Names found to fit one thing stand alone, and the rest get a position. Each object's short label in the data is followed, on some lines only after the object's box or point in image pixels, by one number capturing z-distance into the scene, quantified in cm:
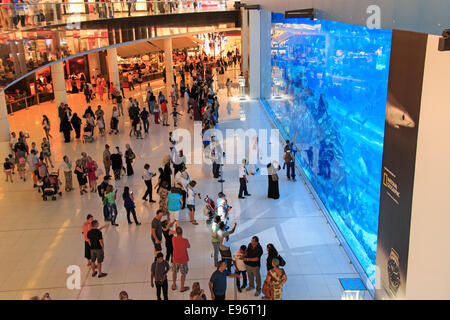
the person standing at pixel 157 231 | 925
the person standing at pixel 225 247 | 834
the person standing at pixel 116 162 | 1393
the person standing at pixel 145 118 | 1964
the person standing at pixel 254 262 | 806
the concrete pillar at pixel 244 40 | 2947
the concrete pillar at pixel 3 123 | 1827
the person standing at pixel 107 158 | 1409
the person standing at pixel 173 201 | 1041
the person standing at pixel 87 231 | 892
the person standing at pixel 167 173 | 1232
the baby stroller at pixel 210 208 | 1038
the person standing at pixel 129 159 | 1443
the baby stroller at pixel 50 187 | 1317
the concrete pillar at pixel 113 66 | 2795
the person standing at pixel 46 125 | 1873
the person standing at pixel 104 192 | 1133
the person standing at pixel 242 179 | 1252
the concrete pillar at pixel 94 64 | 3444
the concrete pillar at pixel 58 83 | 2223
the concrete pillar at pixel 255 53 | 2702
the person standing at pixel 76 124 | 1951
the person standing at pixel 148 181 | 1214
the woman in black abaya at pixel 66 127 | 1938
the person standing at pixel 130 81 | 3244
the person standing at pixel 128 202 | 1087
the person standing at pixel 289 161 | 1353
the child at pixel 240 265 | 820
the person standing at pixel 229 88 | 2901
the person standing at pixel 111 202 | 1086
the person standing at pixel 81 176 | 1334
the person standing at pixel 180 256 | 823
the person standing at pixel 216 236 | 887
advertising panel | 594
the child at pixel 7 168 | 1455
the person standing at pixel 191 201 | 1110
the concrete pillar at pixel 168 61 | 3253
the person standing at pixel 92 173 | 1328
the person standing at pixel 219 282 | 712
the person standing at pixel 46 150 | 1537
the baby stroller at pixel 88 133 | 1891
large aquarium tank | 802
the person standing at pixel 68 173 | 1334
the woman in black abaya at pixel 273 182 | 1230
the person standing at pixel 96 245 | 884
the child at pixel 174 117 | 2116
